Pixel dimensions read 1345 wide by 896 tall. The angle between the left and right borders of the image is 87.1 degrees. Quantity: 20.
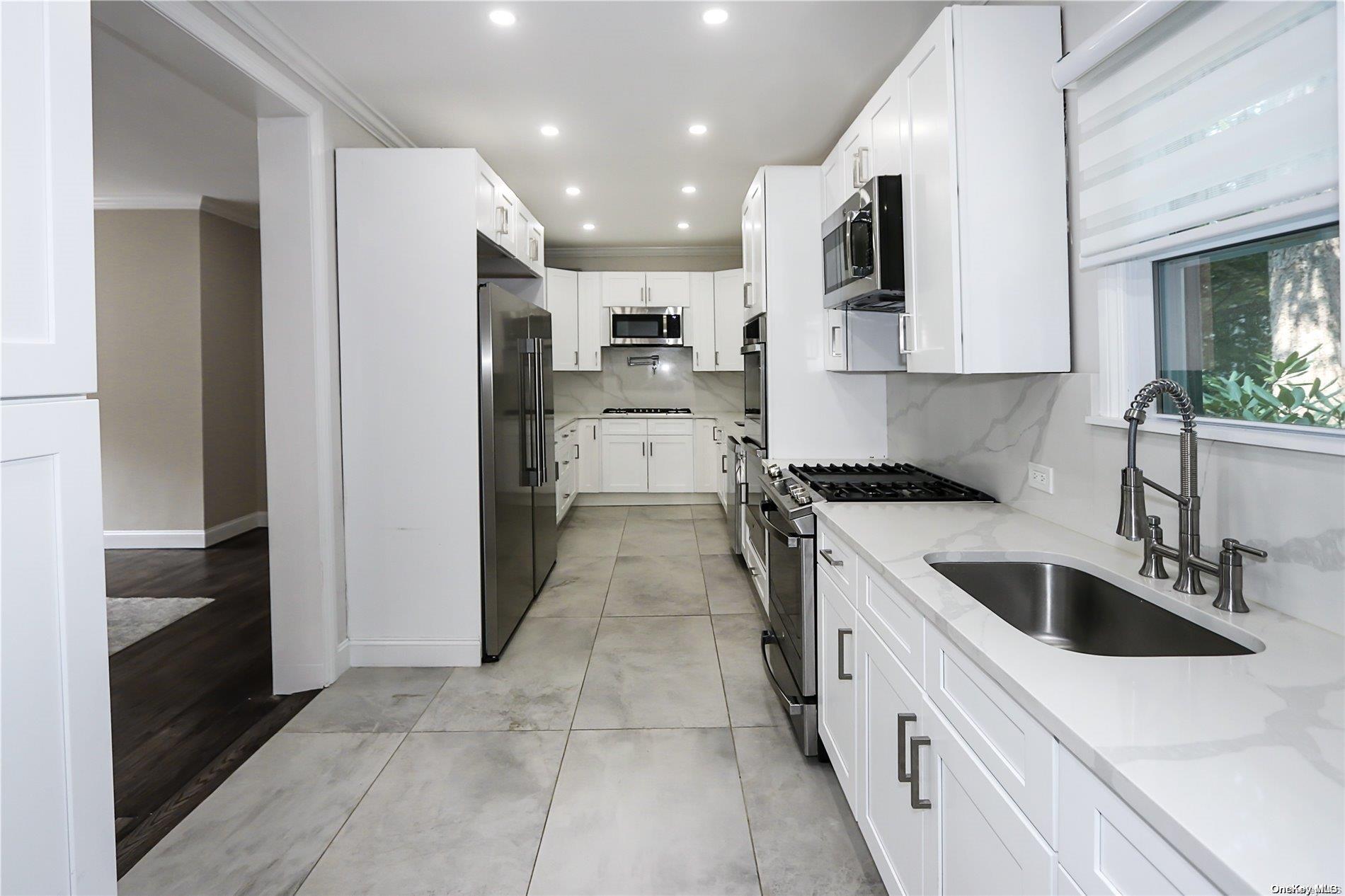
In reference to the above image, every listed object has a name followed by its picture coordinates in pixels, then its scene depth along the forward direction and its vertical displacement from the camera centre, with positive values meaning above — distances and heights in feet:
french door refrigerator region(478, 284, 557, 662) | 10.90 -0.39
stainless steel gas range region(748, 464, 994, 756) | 8.00 -1.43
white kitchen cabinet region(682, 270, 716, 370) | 23.32 +3.89
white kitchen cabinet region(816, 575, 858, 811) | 6.52 -2.51
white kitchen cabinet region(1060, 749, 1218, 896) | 2.39 -1.57
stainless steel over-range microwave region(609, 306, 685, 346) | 23.26 +3.47
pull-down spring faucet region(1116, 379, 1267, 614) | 4.32 -0.65
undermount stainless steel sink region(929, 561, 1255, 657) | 4.95 -1.37
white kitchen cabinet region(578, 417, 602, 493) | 22.76 -0.80
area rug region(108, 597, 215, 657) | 12.14 -3.28
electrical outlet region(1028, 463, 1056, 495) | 7.01 -0.55
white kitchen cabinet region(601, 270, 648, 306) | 23.31 +4.80
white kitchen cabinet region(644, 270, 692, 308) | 23.27 +4.67
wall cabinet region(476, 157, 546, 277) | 11.46 +4.04
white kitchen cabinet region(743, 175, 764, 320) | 12.54 +3.39
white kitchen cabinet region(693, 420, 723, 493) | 22.95 -0.89
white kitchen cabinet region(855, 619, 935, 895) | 4.77 -2.60
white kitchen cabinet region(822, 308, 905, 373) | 10.68 +1.29
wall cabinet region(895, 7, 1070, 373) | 6.50 +2.19
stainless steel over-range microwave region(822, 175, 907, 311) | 7.93 +2.14
